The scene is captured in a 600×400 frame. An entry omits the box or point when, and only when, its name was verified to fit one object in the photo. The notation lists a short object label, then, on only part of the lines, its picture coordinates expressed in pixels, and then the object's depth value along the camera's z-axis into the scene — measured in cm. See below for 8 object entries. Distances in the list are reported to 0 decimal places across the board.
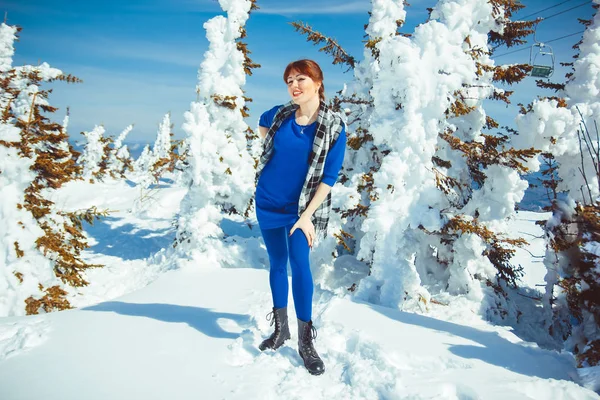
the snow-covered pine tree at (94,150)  4259
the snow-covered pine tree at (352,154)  938
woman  261
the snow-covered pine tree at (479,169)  718
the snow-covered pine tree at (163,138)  6088
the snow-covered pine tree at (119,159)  4706
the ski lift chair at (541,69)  838
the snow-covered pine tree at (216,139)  1149
